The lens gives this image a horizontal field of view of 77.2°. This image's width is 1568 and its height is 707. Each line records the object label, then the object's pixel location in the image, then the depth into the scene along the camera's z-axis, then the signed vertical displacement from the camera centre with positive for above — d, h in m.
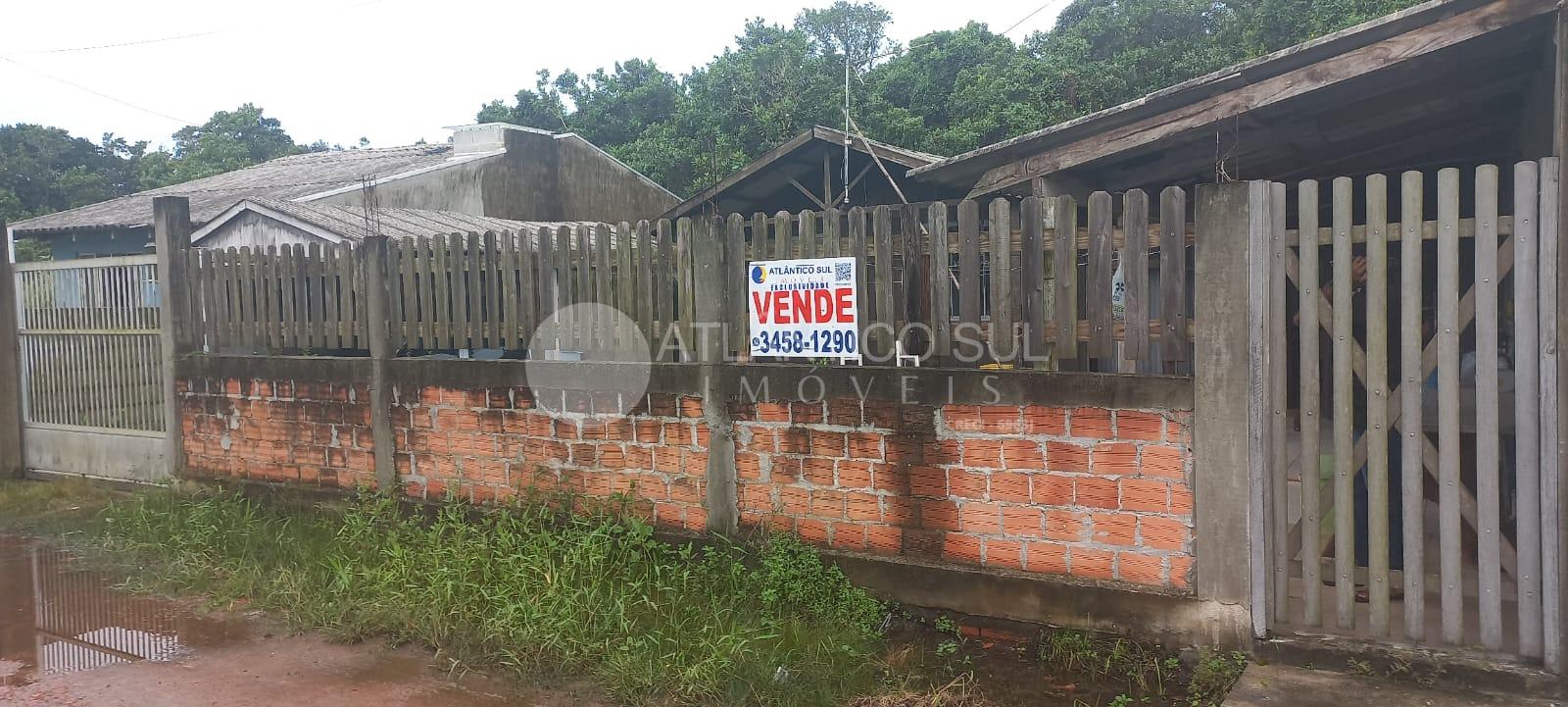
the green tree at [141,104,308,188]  34.66 +8.17
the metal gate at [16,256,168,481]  7.81 -0.18
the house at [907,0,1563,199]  4.20 +1.08
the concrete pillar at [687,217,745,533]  5.14 -0.11
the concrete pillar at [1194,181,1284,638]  3.93 -0.32
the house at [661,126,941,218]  12.09 +1.92
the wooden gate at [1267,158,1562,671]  3.53 -0.43
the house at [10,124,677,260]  15.96 +2.81
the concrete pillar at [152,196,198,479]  7.45 +0.26
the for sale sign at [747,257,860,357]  4.84 +0.09
